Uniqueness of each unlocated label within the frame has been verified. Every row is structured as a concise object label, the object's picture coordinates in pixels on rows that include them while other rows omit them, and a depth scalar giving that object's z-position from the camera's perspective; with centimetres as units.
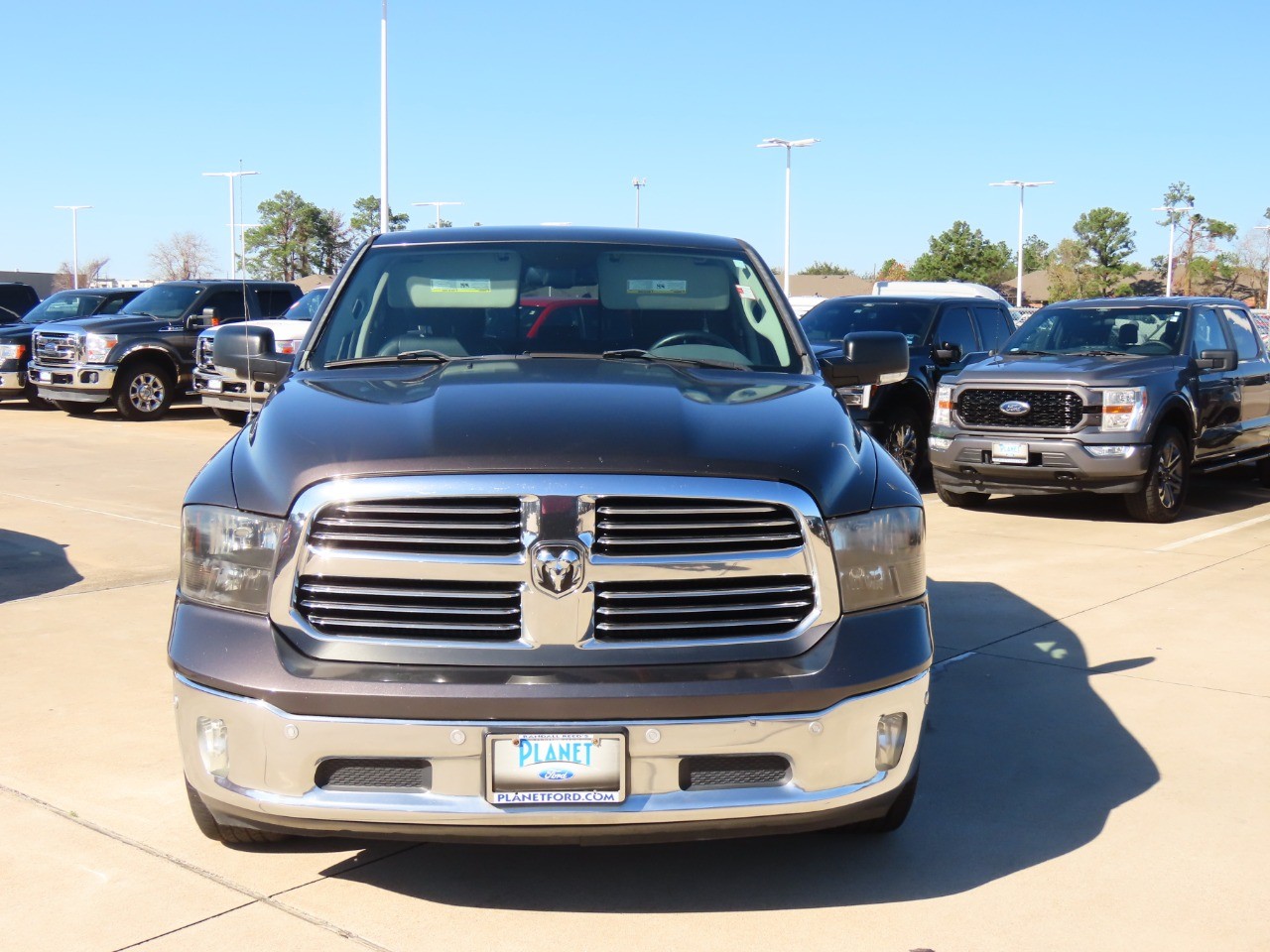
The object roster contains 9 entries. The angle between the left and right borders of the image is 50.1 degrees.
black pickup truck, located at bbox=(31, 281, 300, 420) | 1880
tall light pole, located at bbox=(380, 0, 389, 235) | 3038
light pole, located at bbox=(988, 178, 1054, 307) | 5916
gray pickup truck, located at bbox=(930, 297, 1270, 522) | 1073
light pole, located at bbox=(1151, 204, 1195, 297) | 6400
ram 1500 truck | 311
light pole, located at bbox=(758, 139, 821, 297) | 4590
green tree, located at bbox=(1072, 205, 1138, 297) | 7544
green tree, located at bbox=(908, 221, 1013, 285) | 7281
